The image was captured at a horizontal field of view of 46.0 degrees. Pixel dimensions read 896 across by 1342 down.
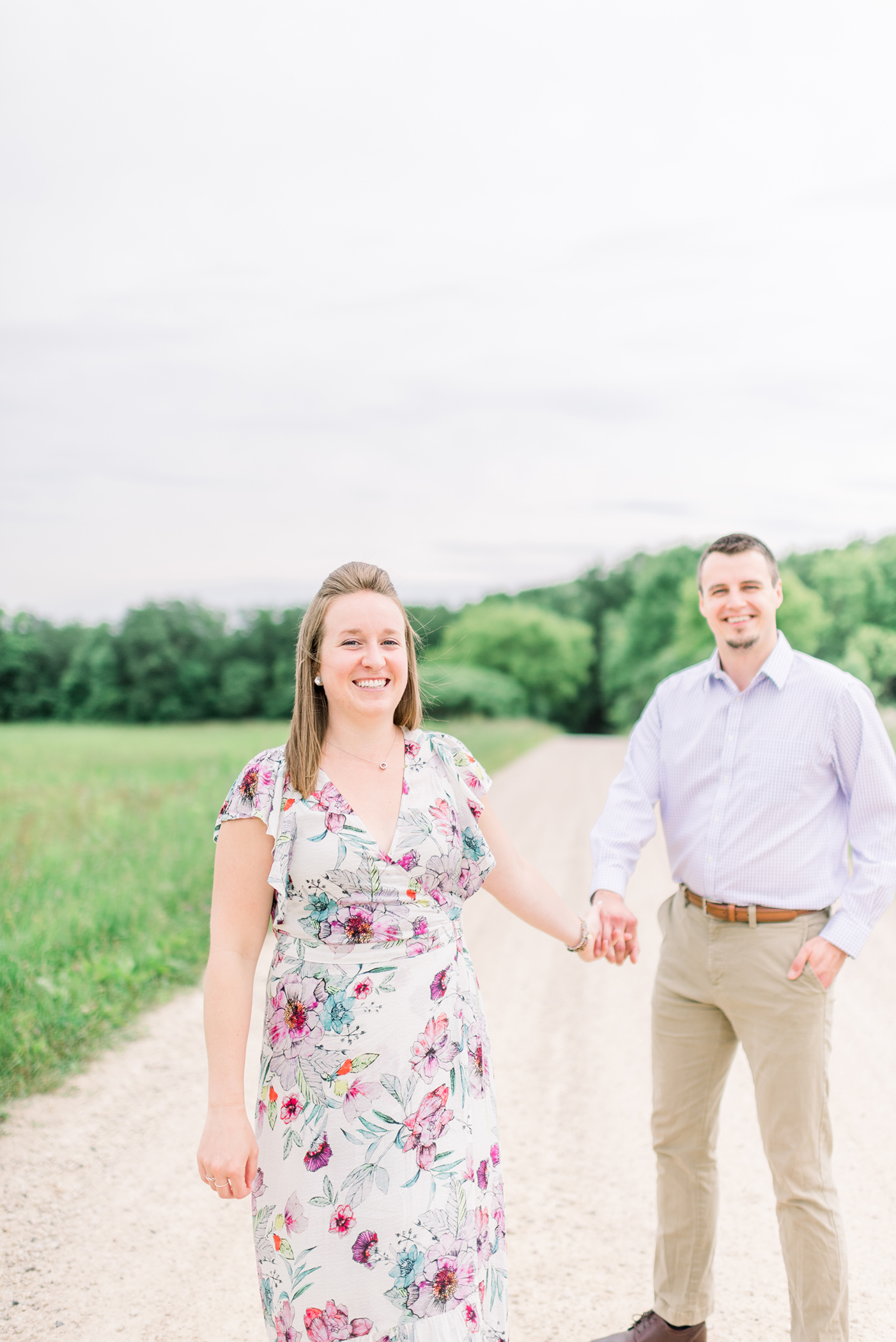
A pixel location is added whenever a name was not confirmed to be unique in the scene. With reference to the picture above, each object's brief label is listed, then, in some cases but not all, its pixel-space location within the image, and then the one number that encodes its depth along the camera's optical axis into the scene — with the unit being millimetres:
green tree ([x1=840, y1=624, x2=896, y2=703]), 38031
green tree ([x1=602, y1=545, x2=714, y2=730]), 57000
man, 2805
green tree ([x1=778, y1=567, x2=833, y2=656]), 43750
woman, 2176
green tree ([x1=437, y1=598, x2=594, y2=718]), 65375
